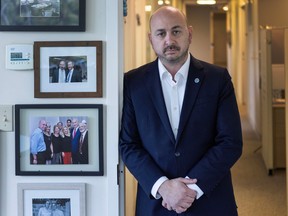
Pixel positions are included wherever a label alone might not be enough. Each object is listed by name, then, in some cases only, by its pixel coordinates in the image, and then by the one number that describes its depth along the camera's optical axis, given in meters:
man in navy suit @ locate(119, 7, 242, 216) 1.79
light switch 1.96
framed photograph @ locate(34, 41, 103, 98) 1.93
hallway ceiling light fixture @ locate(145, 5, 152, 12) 5.32
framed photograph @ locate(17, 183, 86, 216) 1.97
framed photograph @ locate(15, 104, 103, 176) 1.95
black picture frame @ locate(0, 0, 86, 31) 1.92
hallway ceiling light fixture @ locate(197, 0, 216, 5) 9.55
